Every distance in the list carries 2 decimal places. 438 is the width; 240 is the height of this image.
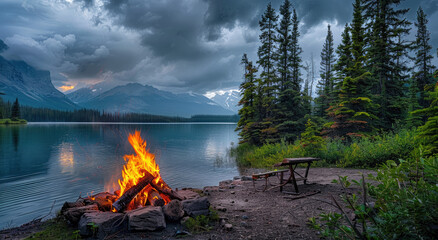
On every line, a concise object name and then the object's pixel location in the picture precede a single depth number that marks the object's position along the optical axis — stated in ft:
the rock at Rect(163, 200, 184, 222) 19.11
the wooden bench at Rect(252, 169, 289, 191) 28.52
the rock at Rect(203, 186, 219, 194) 32.34
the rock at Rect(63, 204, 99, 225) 19.00
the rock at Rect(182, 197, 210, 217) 19.75
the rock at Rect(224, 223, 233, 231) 17.97
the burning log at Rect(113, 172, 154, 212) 20.47
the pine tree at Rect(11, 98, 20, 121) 344.08
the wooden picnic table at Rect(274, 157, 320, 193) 26.20
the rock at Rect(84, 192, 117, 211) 21.34
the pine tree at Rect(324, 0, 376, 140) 60.18
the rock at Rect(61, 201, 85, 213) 21.15
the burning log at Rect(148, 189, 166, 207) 21.42
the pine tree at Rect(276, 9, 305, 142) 75.82
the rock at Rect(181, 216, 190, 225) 18.70
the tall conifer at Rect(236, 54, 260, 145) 84.69
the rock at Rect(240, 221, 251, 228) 18.52
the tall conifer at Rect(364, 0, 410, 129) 69.00
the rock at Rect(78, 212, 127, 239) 17.01
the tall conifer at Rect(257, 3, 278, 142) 79.30
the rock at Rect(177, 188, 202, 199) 24.74
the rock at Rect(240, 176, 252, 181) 39.49
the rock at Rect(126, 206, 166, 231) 17.57
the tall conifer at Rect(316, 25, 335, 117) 113.91
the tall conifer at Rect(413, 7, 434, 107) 117.39
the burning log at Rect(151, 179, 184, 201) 22.74
